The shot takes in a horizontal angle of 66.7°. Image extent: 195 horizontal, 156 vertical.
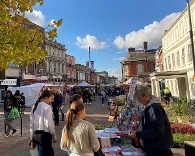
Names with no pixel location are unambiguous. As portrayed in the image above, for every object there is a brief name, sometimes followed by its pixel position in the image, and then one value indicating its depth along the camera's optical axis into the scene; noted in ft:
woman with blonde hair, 6.71
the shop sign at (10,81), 52.10
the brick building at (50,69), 80.39
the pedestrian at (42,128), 9.48
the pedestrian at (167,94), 40.80
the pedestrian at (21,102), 36.73
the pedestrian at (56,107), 24.25
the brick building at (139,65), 112.64
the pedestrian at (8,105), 18.97
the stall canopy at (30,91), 48.81
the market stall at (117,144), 8.57
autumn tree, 15.93
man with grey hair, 6.94
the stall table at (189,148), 8.72
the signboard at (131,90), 14.01
